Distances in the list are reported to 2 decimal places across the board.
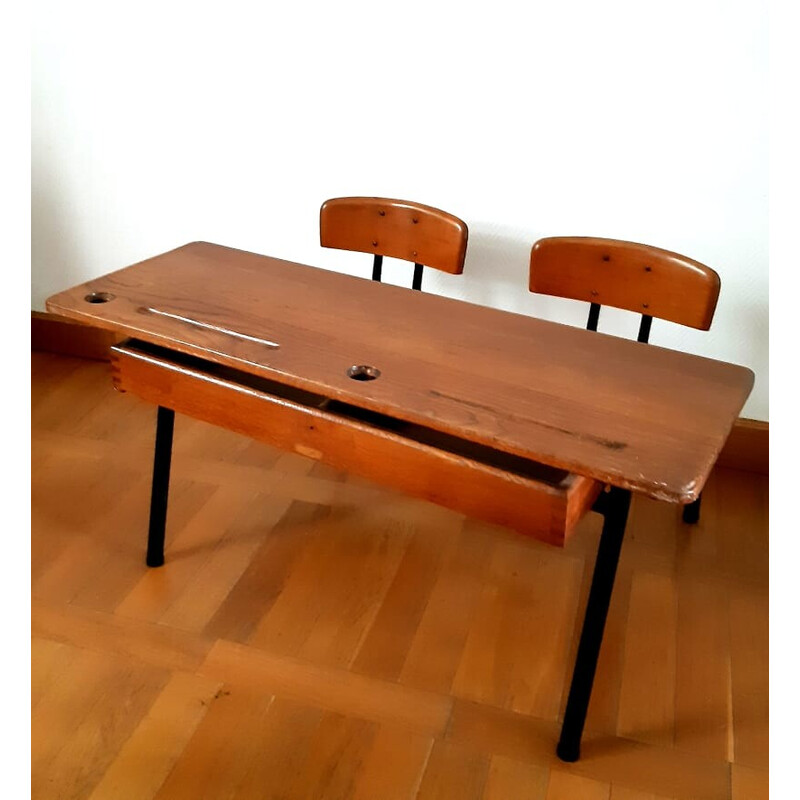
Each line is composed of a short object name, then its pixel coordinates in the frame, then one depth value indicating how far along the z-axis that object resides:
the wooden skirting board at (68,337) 2.94
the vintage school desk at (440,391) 1.36
